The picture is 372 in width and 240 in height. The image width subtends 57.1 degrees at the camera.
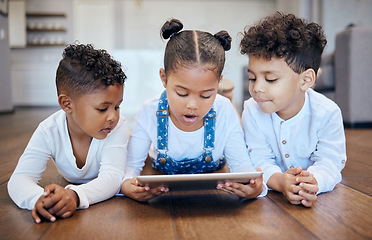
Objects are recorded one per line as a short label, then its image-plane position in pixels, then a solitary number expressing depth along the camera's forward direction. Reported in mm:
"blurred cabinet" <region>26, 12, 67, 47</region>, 6805
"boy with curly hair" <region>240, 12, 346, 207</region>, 1154
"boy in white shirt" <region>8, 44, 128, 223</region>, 1020
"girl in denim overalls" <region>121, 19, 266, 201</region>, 1050
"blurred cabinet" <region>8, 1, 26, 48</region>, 6691
